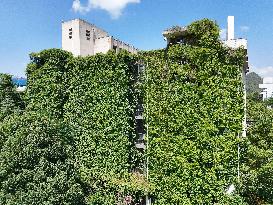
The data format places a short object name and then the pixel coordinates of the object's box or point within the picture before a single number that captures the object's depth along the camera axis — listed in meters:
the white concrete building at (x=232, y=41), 23.33
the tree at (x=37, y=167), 20.48
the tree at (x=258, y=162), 21.00
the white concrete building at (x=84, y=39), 40.06
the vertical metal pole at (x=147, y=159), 23.71
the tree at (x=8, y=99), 28.98
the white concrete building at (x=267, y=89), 78.76
